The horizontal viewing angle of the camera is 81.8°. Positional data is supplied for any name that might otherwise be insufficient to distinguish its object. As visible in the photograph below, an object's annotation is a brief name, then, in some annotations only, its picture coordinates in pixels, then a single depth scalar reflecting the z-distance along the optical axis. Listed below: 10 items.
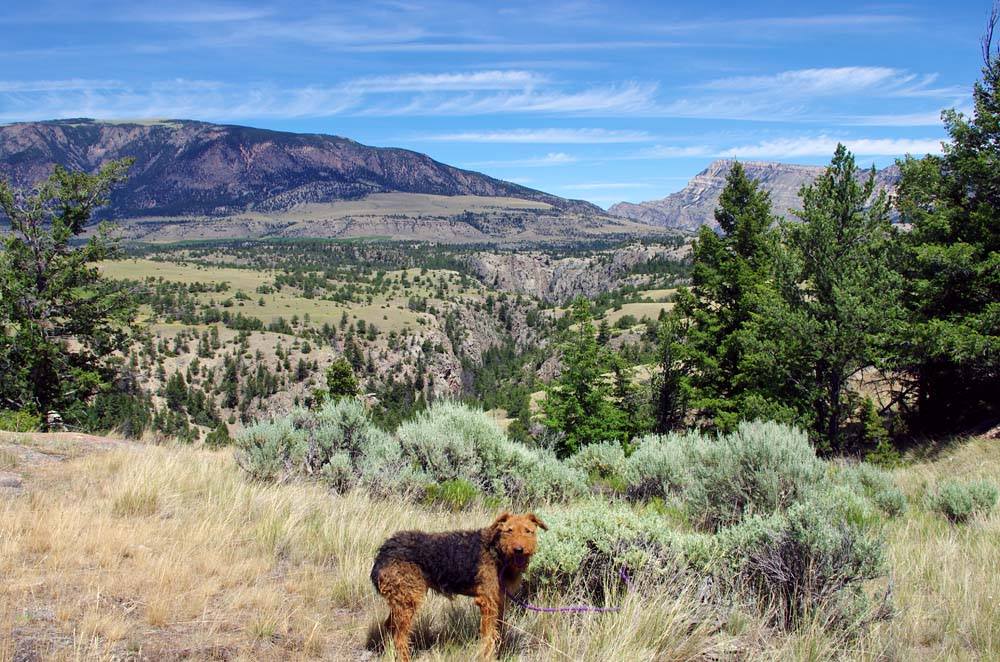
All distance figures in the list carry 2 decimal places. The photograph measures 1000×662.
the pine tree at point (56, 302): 17.06
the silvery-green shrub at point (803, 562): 3.87
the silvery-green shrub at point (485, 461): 7.95
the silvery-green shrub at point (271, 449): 7.88
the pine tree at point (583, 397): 25.20
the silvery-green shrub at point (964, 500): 6.80
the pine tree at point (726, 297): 21.67
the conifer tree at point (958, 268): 15.89
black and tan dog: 3.46
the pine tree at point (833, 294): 15.38
